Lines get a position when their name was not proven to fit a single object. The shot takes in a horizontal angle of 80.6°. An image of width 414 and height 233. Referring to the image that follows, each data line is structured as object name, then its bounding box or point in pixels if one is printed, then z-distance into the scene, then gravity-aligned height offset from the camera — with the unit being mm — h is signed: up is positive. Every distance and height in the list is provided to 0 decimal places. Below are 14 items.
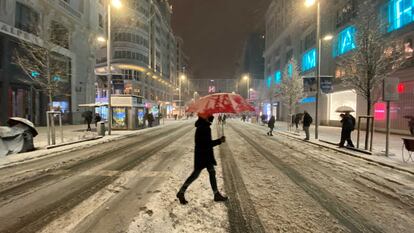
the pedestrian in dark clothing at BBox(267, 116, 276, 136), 20477 -1034
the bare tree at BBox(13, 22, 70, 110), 16609 +4004
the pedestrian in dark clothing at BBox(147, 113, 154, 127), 30298 -1073
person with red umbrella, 4676 -772
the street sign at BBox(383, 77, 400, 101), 10773 +1003
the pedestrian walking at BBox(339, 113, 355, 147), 12555 -816
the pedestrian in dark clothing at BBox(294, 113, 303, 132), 24955 -644
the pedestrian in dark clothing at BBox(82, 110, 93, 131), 21991 -601
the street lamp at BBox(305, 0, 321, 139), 17500 +3168
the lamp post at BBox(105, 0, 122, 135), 19575 +3670
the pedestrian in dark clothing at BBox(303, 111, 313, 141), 16791 -767
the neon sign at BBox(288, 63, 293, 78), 33756 +6144
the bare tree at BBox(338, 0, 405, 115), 13195 +3140
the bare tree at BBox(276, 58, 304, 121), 28828 +2632
